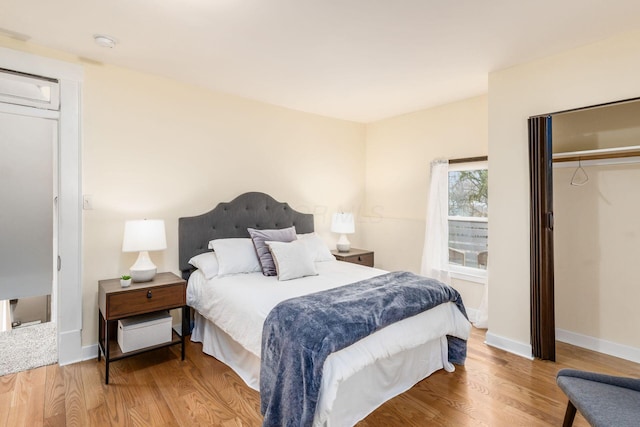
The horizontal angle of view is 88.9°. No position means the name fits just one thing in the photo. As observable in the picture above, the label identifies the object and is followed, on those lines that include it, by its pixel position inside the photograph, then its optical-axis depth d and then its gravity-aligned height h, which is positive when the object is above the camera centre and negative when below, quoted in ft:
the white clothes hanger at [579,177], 9.48 +1.09
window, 11.96 -0.09
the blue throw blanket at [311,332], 5.45 -2.12
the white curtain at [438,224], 12.67 -0.36
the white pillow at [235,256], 9.52 -1.20
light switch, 8.84 +0.41
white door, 10.45 +0.32
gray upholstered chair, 4.58 -2.83
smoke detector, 7.65 +4.22
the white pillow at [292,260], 9.24 -1.29
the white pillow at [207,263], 9.37 -1.39
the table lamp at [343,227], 13.73 -0.48
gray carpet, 8.55 -3.81
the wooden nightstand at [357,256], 13.24 -1.69
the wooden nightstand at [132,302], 7.86 -2.17
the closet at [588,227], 8.67 -0.36
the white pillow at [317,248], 11.50 -1.15
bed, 6.07 -2.51
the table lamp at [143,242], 8.63 -0.67
